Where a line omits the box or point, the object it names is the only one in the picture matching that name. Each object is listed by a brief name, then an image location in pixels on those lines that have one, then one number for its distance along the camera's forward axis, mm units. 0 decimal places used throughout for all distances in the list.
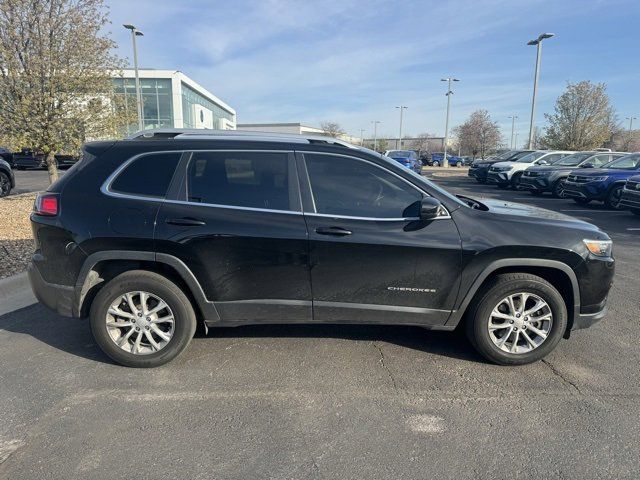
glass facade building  43188
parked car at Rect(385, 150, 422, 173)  21453
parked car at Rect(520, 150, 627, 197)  16047
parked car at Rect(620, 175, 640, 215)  10484
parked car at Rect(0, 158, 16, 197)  11945
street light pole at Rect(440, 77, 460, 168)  45791
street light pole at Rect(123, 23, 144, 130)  24250
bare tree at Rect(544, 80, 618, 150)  28156
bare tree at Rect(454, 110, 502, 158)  51688
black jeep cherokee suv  3326
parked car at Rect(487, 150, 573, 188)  19453
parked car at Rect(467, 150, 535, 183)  22402
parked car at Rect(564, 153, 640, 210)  12656
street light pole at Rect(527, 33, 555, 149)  24986
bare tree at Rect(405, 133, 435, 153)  93750
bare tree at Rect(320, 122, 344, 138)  85562
